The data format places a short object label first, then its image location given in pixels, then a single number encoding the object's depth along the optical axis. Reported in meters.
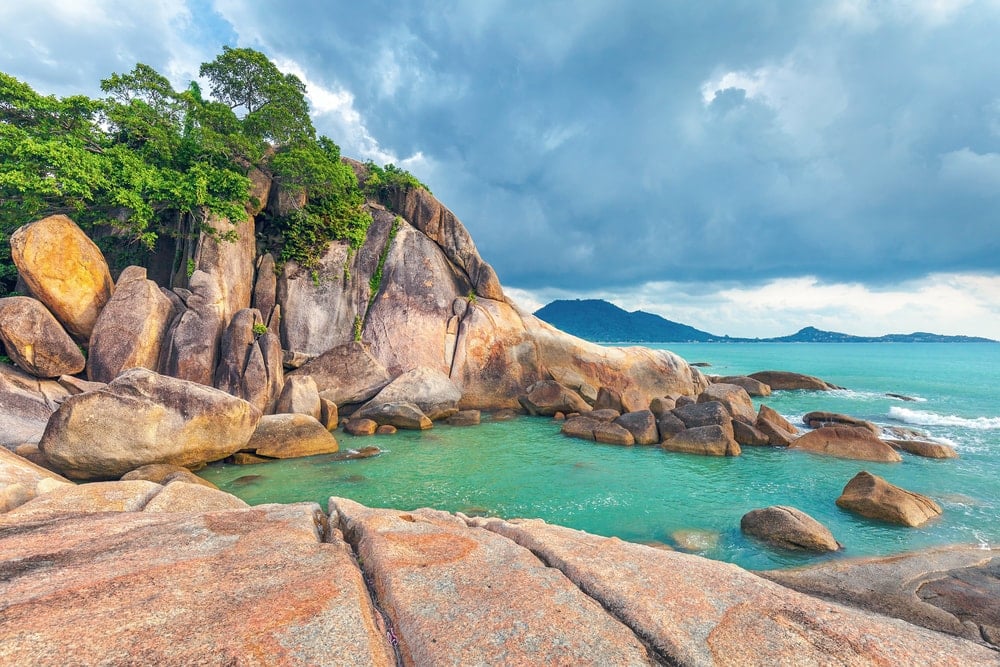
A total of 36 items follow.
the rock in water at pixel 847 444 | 15.55
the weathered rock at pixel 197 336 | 15.94
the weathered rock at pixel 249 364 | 16.72
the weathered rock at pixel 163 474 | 10.52
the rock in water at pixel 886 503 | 9.94
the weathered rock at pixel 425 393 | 20.62
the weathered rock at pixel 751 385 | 33.38
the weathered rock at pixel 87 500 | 5.74
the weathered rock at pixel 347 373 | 20.75
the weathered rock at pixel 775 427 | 17.19
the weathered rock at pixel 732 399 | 20.11
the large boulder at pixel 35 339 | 13.42
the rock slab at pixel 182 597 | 3.03
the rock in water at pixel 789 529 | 8.73
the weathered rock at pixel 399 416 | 19.12
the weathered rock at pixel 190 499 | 6.97
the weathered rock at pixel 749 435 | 17.33
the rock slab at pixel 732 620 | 3.52
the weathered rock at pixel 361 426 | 17.94
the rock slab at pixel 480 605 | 3.32
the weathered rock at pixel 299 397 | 17.47
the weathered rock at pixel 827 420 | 20.48
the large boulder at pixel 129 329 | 14.76
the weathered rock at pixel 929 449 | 15.88
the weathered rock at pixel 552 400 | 22.20
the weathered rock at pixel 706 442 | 16.12
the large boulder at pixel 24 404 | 11.79
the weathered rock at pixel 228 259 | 18.59
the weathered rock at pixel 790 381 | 36.62
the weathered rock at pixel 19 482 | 6.44
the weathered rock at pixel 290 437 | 14.20
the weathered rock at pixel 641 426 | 17.53
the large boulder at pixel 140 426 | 10.39
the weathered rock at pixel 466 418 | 20.45
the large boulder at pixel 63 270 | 14.33
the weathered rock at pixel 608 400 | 21.81
